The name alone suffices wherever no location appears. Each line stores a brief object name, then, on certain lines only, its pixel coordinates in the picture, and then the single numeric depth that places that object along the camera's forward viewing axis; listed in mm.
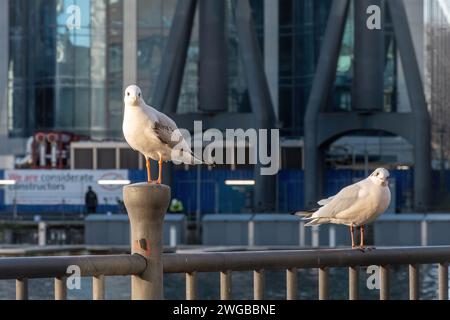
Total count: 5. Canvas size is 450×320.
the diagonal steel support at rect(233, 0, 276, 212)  86312
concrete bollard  7410
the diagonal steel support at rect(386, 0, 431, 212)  83312
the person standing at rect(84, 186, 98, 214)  87938
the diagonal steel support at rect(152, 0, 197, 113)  86625
